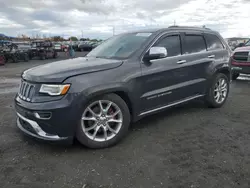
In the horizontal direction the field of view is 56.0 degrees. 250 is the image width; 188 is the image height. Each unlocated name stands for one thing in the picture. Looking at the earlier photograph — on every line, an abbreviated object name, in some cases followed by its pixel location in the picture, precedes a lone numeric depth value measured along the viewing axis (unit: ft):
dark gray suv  10.01
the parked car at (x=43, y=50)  77.46
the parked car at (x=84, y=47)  124.88
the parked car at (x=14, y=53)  66.80
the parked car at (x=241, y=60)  28.91
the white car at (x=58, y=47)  112.57
